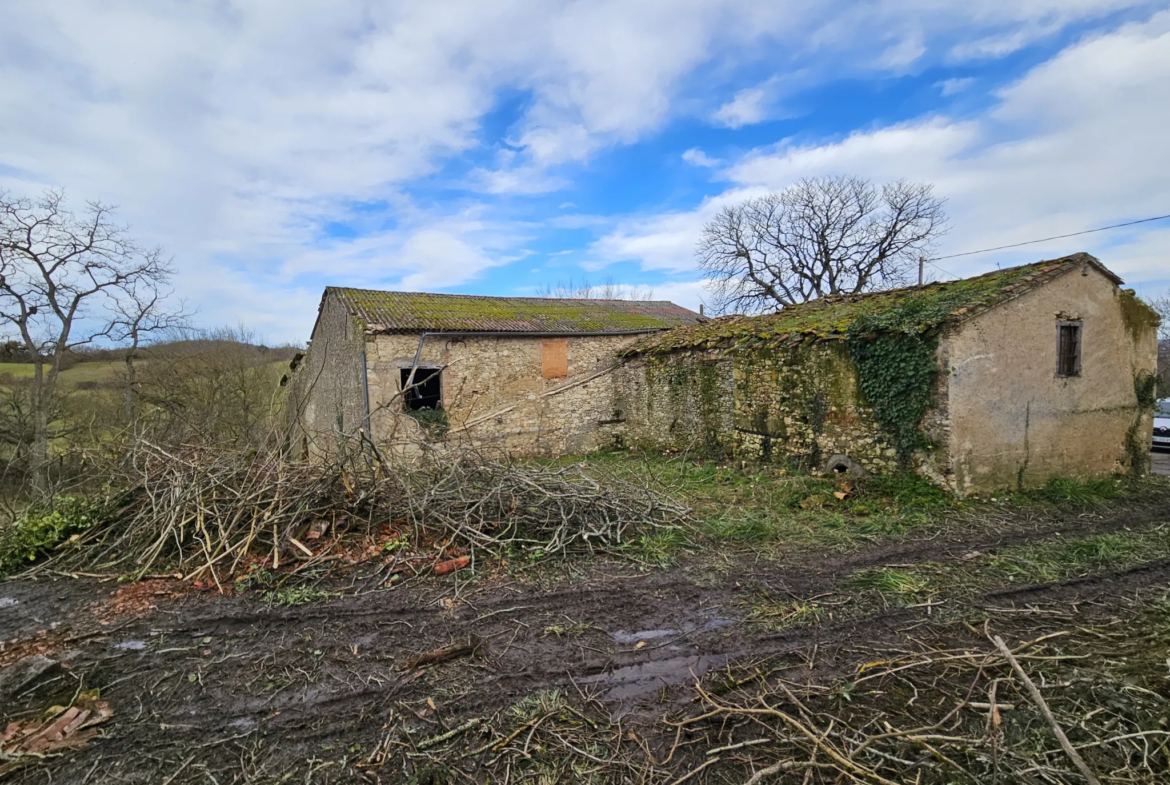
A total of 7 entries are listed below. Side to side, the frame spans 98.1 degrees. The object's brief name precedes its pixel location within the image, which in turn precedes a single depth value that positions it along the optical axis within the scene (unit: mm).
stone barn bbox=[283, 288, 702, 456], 11273
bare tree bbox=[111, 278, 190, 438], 16719
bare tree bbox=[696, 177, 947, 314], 28250
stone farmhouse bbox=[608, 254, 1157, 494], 7625
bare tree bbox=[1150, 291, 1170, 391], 25705
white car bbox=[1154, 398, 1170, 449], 13492
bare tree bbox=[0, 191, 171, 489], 15328
